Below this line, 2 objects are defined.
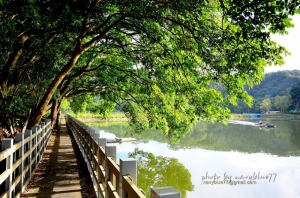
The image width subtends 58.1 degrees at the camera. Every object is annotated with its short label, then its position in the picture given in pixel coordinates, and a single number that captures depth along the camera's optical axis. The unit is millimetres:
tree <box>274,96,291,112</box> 91875
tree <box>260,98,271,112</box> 99312
